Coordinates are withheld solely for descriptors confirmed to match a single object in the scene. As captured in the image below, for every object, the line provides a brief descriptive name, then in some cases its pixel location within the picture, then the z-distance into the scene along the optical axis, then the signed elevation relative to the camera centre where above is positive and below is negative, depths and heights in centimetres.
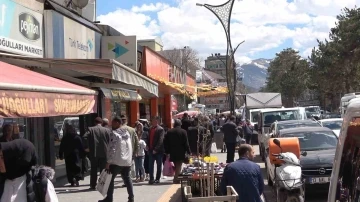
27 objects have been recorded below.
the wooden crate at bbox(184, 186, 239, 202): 685 -105
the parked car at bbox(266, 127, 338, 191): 1156 -96
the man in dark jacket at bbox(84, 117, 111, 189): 1341 -73
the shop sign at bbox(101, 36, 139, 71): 1805 +204
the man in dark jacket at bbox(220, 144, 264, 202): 688 -82
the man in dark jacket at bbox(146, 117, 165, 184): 1447 -86
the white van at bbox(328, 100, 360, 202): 370 -35
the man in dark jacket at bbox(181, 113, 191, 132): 2063 -40
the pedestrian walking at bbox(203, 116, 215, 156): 1376 -25
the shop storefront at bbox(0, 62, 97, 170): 615 +23
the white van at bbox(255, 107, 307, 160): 2312 -22
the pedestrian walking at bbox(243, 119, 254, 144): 2583 -88
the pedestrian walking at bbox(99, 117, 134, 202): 1036 -75
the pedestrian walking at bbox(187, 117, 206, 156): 1753 -73
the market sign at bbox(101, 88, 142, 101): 1550 +56
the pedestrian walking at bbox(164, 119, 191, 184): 1402 -83
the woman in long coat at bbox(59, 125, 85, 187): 1427 -99
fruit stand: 924 -112
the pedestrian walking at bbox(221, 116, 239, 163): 1816 -78
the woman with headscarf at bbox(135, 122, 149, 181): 1519 -68
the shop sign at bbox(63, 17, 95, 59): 1448 +199
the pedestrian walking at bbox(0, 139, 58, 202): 696 -77
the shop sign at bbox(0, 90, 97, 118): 607 +13
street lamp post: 2517 +427
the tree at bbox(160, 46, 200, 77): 8338 +819
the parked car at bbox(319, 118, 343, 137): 2049 -50
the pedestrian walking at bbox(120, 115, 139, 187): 1285 -61
